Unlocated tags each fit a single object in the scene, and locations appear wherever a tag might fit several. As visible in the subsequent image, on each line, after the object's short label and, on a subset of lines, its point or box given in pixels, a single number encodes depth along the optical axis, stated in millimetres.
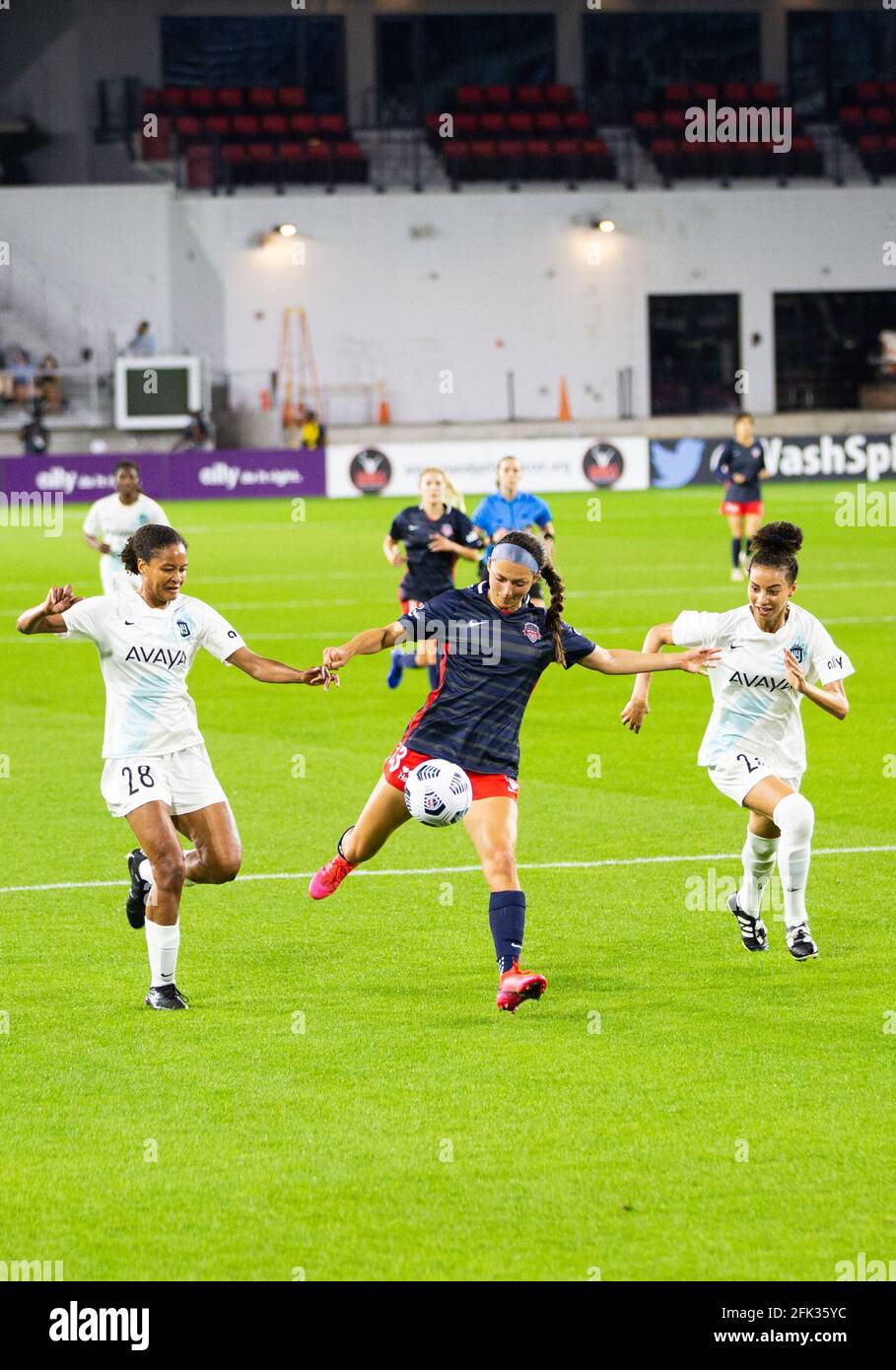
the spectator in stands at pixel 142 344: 50994
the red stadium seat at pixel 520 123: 55250
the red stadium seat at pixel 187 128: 53375
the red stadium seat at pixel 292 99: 55250
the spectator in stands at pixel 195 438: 49062
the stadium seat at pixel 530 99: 56031
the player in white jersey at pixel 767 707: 8539
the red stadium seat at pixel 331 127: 54469
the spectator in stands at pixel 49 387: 50031
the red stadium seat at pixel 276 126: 54250
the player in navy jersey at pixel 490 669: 8203
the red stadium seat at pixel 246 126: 54125
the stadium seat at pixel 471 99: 56094
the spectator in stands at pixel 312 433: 48344
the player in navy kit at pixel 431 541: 17719
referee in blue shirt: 18609
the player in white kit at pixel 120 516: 20000
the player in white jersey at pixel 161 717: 8117
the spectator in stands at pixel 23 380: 49438
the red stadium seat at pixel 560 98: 56094
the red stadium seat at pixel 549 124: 55281
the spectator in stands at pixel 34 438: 47375
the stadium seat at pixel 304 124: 54312
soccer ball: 8031
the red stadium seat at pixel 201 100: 54656
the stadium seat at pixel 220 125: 53844
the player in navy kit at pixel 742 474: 27969
